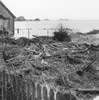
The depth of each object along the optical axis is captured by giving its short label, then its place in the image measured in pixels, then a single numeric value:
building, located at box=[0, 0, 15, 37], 28.71
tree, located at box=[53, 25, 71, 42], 24.88
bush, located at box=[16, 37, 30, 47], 19.14
